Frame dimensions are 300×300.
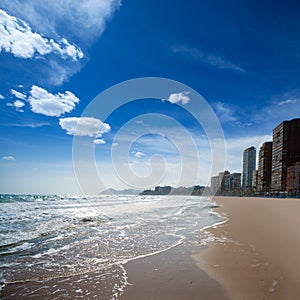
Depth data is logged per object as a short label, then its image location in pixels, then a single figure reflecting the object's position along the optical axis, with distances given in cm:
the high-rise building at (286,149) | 9738
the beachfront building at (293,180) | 8259
